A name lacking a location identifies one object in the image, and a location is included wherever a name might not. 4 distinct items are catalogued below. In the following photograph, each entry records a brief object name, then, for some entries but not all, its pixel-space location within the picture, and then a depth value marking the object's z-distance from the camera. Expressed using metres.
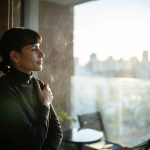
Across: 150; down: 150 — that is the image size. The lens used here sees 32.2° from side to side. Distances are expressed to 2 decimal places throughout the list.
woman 1.06
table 2.55
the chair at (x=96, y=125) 2.82
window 2.83
